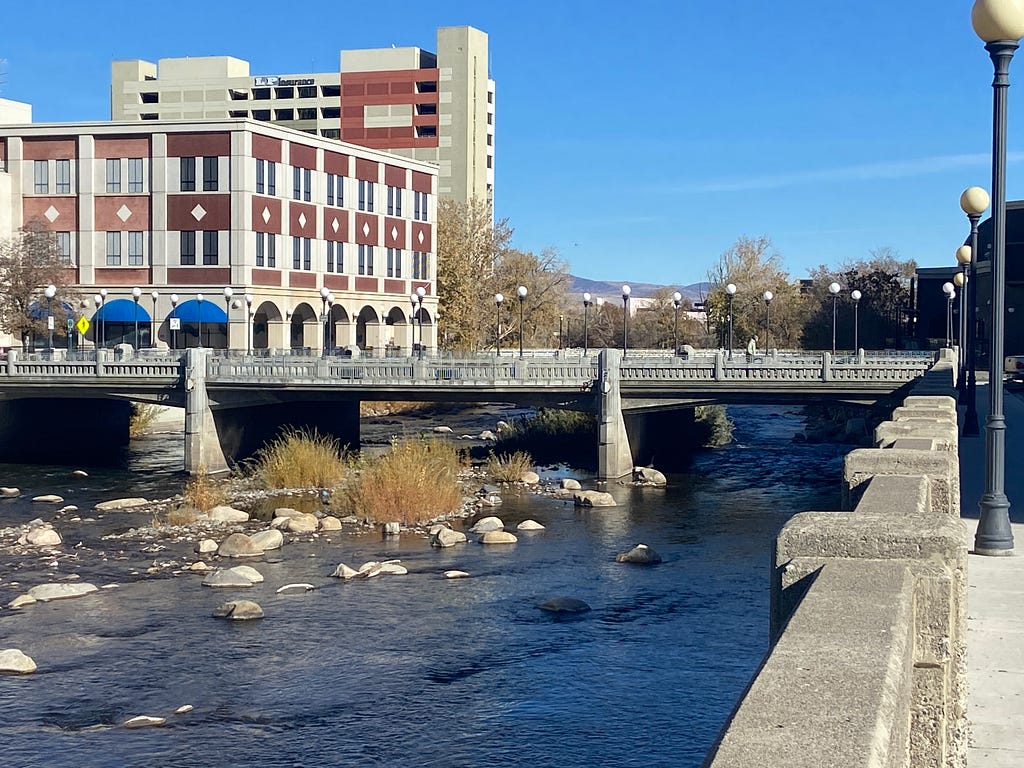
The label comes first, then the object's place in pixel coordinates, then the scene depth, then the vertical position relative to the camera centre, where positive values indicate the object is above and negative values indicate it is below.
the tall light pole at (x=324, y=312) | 57.72 +2.31
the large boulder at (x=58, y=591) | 24.42 -4.40
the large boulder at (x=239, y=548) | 29.36 -4.28
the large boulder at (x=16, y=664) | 19.22 -4.51
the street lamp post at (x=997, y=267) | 12.62 +0.94
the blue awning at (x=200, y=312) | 65.88 +2.36
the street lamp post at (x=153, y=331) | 67.31 +1.43
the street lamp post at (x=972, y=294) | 19.84 +1.50
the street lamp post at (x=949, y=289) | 56.21 +3.06
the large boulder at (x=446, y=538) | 30.73 -4.25
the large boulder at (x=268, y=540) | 29.92 -4.17
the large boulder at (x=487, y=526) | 32.62 -4.17
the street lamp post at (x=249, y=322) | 66.56 +1.89
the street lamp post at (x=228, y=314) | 61.88 +2.27
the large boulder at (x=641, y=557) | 28.55 -4.33
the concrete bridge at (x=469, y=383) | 45.75 -0.87
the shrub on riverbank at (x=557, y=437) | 53.69 -3.22
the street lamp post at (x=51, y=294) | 53.31 +2.62
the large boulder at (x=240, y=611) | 22.81 -4.43
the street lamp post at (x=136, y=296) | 60.78 +3.00
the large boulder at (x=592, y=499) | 38.16 -4.10
